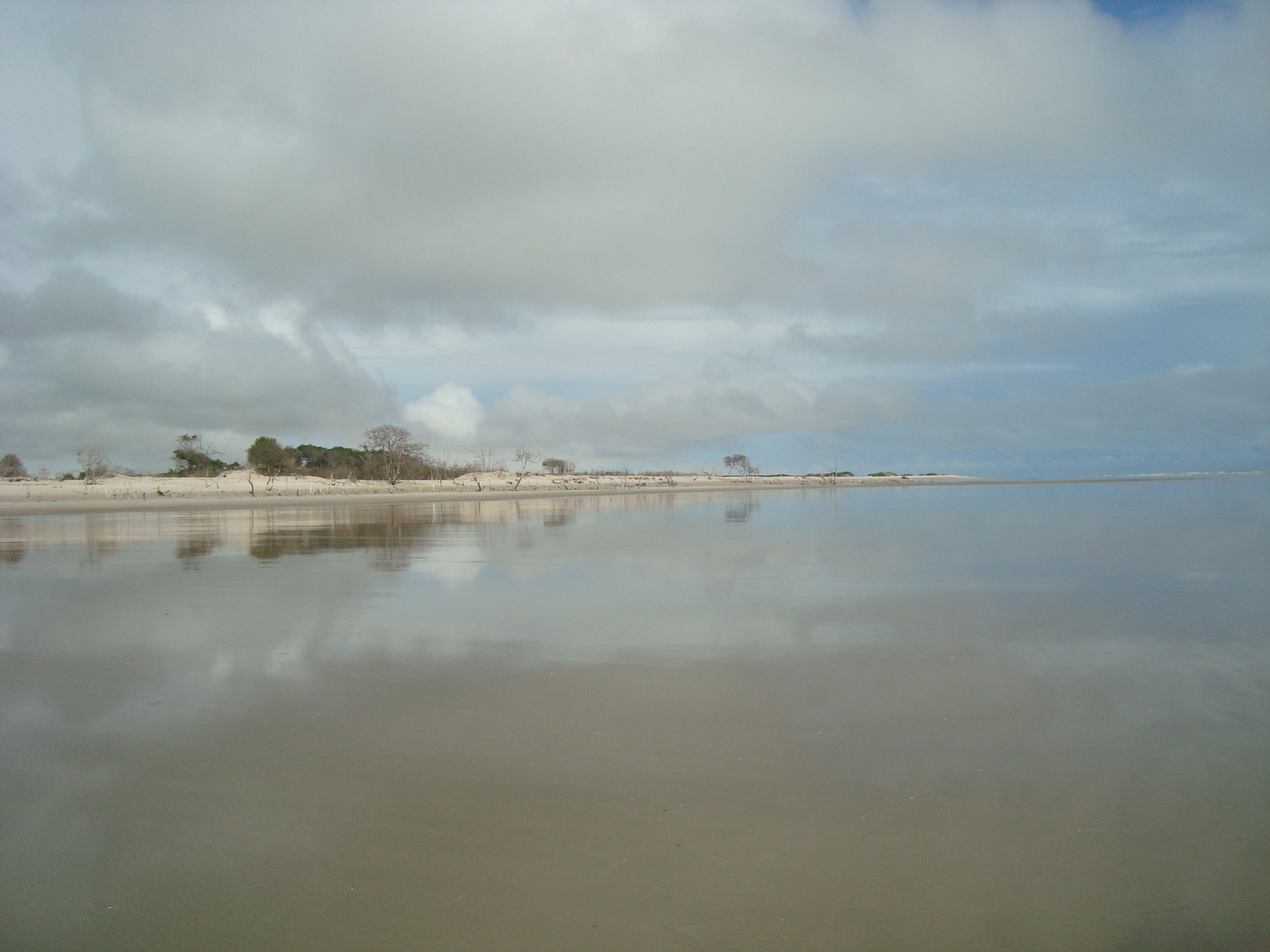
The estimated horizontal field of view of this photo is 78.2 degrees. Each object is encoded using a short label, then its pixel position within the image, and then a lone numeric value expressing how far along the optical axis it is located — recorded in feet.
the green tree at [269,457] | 219.67
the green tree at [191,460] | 211.41
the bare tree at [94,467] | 180.85
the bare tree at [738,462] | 435.94
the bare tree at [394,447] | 243.60
